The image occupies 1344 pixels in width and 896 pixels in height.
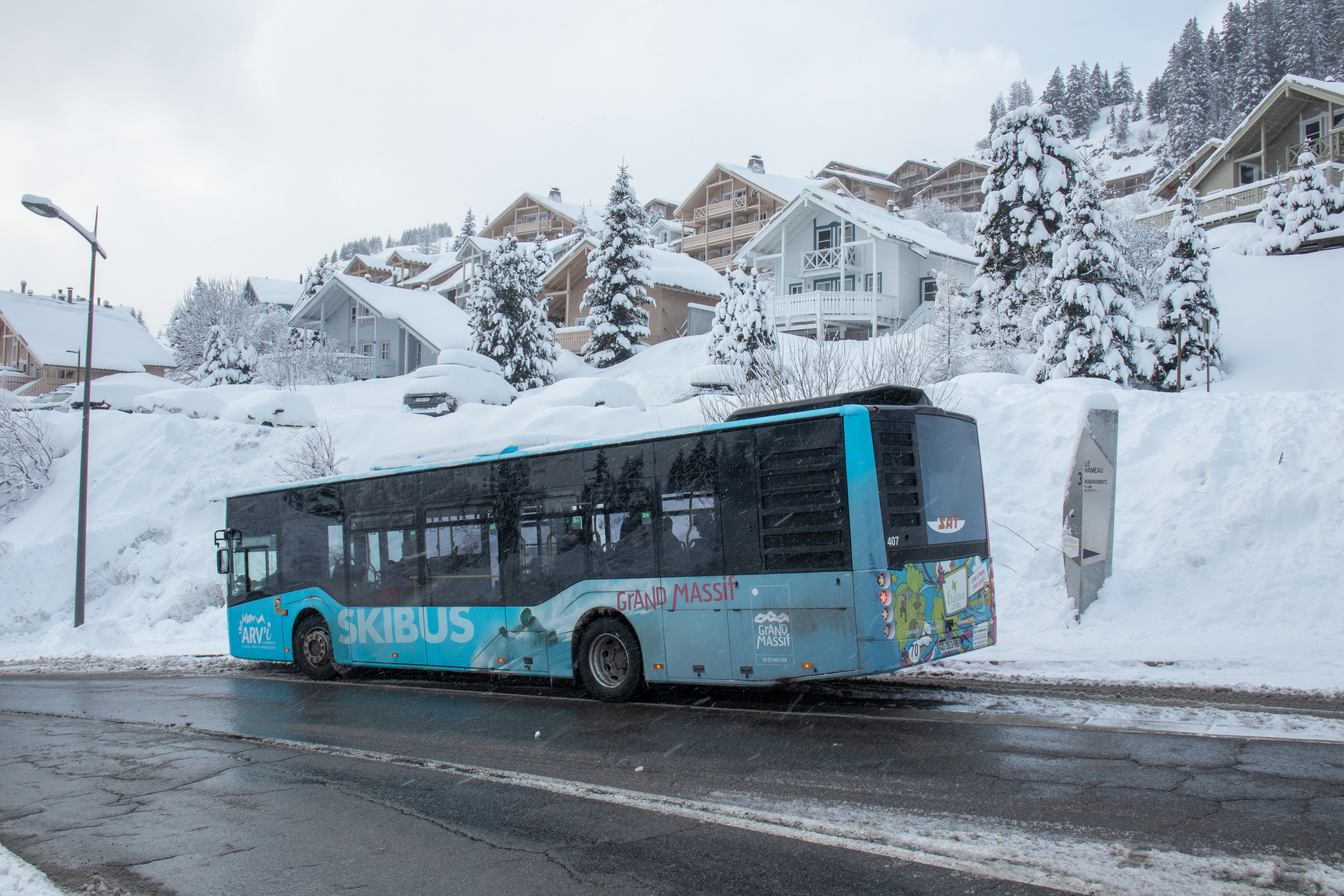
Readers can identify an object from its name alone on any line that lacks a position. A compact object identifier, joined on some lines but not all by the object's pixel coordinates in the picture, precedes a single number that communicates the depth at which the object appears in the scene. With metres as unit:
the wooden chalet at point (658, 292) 47.75
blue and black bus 7.75
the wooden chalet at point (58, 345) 55.12
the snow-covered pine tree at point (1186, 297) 24.97
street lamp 18.52
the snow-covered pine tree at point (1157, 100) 114.00
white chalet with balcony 38.88
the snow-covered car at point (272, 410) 28.78
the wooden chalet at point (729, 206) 61.41
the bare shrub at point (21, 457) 25.97
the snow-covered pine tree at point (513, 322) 41.25
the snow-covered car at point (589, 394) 25.88
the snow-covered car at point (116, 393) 31.64
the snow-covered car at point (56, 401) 35.81
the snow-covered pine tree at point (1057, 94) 120.69
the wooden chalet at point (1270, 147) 35.25
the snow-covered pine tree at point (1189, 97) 82.75
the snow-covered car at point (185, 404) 30.14
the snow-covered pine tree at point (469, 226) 110.25
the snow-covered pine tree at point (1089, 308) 24.45
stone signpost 11.40
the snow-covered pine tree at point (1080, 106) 121.38
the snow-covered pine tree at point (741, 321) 32.44
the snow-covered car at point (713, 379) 21.98
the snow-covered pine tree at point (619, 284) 43.44
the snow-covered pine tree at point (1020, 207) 31.27
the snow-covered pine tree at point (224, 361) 48.03
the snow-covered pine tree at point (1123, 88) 133.75
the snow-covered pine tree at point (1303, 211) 30.80
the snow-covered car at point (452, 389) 30.06
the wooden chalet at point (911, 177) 113.44
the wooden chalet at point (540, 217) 81.62
